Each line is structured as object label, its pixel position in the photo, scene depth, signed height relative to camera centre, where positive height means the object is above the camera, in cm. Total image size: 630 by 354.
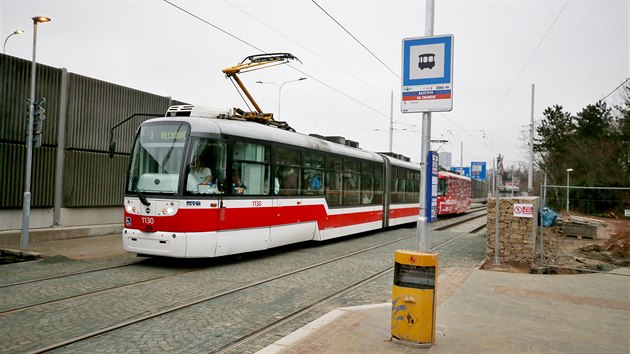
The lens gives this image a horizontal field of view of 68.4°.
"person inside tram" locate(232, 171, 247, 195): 1049 -1
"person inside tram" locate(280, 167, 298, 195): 1241 +12
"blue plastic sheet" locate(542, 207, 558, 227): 1228 -62
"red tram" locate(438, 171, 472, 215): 3191 -17
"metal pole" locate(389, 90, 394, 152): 3388 +497
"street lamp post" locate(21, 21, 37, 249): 1215 +57
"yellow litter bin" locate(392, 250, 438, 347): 519 -122
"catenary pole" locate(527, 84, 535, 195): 2999 +350
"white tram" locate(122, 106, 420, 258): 969 -6
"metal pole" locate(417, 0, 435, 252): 556 +4
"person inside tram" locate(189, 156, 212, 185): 981 +24
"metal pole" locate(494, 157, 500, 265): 1165 -100
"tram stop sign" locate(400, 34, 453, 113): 562 +145
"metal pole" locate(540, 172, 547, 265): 1095 -141
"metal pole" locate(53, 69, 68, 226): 1491 +99
